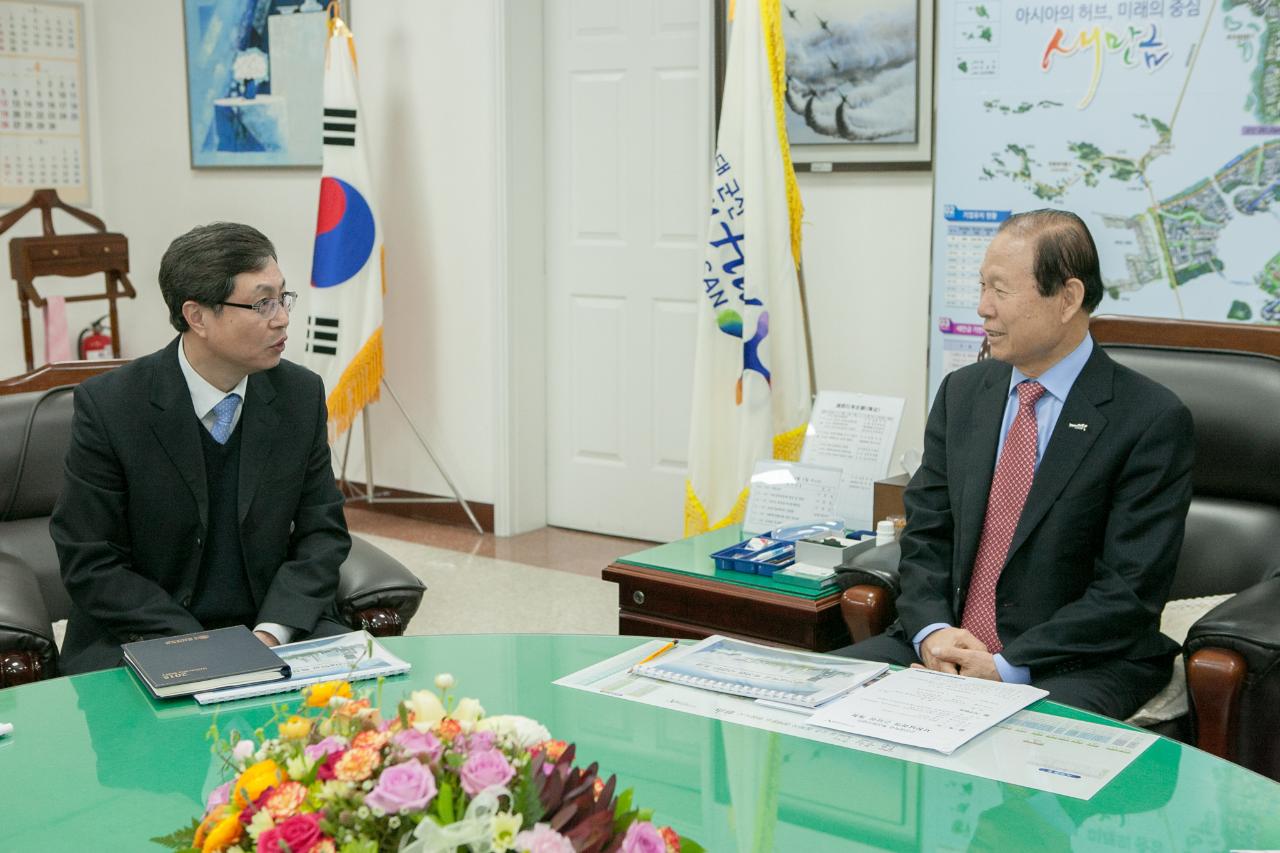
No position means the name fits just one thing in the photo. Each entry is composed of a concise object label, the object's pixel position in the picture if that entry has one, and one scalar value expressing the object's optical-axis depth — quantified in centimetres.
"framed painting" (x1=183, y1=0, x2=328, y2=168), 594
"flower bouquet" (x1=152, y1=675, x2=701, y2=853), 109
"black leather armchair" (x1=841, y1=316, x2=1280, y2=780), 280
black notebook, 199
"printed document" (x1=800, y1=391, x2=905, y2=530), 333
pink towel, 632
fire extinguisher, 664
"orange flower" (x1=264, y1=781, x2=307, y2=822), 113
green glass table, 156
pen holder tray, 305
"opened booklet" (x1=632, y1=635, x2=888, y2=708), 196
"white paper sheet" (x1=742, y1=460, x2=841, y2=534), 325
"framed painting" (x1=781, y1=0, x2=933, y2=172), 436
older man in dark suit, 244
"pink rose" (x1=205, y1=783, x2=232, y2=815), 122
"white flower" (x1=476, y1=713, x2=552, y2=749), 123
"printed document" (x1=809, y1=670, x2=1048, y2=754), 181
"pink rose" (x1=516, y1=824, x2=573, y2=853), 108
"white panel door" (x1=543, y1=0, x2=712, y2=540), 503
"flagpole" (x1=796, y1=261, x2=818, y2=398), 445
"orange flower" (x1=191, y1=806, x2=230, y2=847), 117
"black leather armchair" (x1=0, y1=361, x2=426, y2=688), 244
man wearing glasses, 256
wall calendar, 664
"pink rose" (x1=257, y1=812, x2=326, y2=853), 110
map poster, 346
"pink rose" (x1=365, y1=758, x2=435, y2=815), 109
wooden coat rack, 601
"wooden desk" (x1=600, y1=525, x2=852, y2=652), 294
